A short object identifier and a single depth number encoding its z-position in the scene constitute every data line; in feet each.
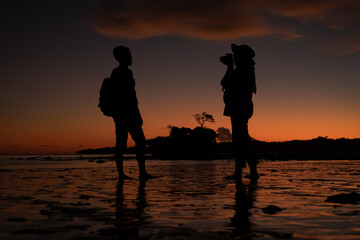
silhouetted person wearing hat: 30.94
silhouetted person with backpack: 32.53
